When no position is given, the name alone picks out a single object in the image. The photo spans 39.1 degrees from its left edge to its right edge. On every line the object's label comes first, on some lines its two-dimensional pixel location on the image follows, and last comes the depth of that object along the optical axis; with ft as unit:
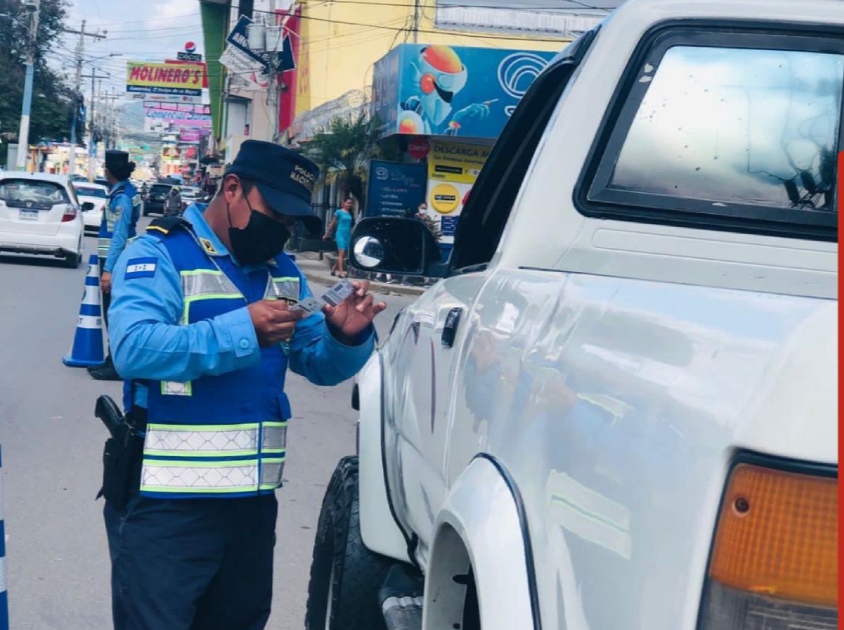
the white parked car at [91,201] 117.70
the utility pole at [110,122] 370.53
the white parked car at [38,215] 68.90
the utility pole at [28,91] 131.03
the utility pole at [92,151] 263.08
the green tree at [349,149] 91.35
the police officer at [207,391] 9.63
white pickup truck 4.34
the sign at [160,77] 270.05
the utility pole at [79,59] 194.24
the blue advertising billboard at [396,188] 82.84
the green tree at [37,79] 153.48
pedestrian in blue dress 79.56
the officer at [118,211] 29.58
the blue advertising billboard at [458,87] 80.33
